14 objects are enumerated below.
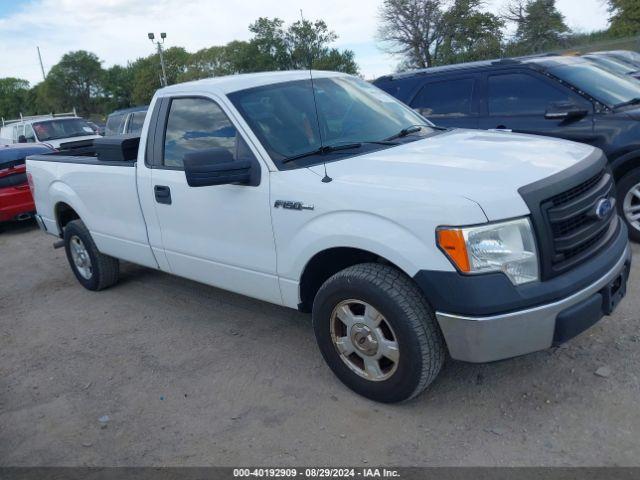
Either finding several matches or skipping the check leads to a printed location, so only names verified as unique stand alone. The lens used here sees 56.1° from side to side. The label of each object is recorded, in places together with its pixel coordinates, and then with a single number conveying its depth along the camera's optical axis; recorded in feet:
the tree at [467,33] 111.75
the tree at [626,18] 106.93
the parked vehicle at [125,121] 42.55
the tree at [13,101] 314.35
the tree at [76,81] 262.88
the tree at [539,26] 110.32
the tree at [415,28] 124.36
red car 31.22
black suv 18.97
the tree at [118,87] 266.77
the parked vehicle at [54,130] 49.65
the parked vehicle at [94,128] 51.83
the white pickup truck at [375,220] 9.64
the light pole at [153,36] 90.94
